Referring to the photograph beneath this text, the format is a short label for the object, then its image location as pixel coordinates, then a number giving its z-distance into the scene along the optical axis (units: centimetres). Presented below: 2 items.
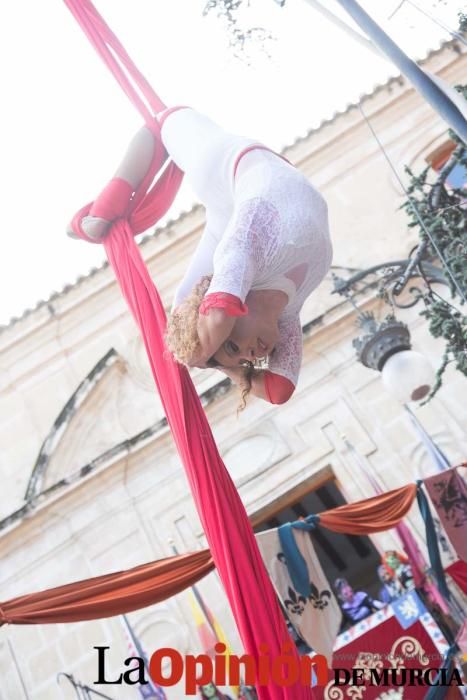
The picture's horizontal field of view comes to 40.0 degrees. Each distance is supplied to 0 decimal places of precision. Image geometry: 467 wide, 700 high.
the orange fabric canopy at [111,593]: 337
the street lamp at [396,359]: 390
